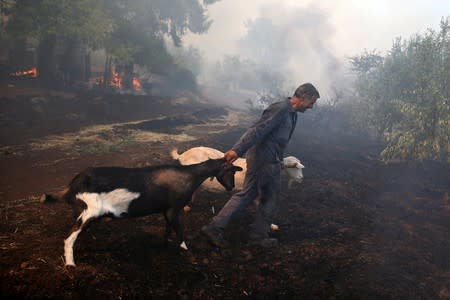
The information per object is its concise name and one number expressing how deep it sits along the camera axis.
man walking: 5.52
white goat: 8.71
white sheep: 8.30
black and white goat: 4.59
